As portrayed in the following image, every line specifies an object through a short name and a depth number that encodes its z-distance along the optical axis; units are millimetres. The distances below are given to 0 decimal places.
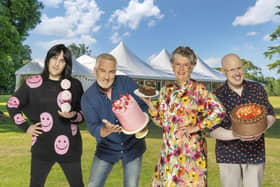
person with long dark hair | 3232
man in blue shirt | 3010
